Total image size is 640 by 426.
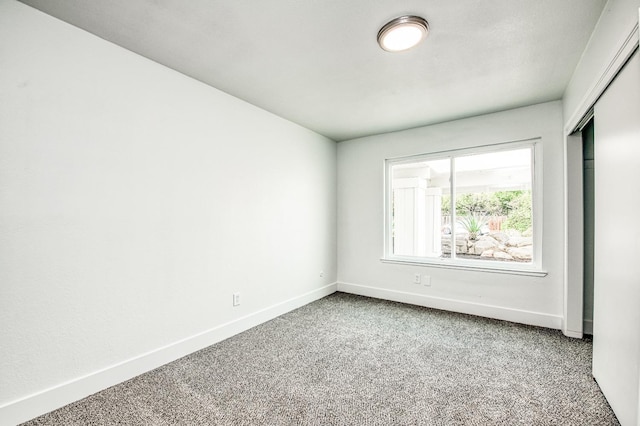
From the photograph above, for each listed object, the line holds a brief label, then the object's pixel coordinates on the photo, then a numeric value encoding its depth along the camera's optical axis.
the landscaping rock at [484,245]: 3.45
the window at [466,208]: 3.27
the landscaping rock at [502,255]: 3.37
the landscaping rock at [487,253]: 3.46
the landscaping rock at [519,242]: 3.24
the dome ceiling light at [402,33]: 1.76
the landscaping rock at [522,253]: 3.24
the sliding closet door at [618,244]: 1.43
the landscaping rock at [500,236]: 3.37
